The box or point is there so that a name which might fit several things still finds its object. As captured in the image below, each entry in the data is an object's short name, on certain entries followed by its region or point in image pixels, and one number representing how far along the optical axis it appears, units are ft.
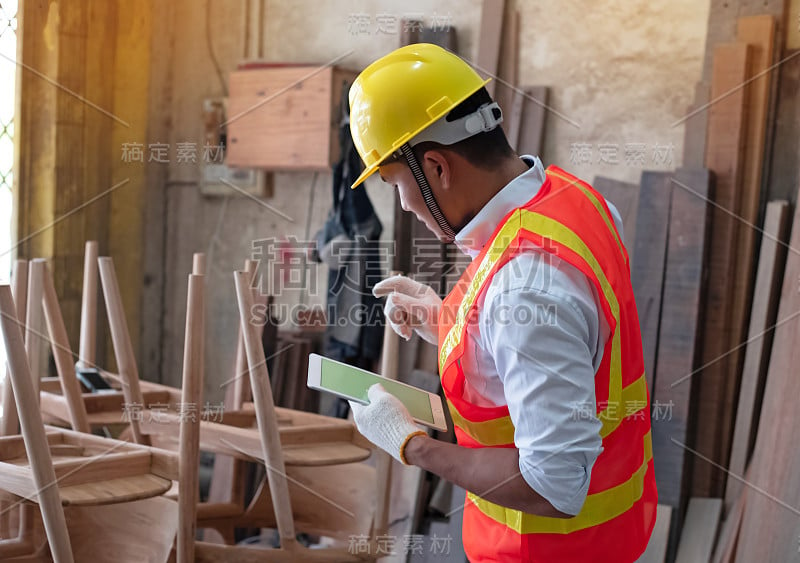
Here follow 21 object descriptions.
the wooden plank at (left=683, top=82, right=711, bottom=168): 10.80
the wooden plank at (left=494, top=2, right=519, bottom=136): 12.68
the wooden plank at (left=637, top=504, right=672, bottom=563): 10.40
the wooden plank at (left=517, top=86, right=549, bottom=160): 12.28
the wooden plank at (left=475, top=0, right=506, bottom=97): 12.58
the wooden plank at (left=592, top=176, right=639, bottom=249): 11.26
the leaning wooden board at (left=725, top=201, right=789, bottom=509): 10.20
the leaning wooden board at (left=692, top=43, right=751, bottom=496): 10.50
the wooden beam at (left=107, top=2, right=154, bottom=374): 16.34
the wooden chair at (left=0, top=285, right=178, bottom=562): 6.75
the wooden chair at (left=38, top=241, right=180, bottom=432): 9.03
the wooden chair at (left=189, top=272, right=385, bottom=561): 8.28
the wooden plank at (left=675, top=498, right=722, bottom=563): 10.38
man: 4.63
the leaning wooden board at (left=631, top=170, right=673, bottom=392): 10.83
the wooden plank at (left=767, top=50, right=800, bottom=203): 10.47
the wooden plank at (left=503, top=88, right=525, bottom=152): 12.35
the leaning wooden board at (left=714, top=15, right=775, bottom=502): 10.43
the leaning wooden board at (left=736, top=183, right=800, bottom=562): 9.22
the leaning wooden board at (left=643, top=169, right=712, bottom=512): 10.61
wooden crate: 13.98
